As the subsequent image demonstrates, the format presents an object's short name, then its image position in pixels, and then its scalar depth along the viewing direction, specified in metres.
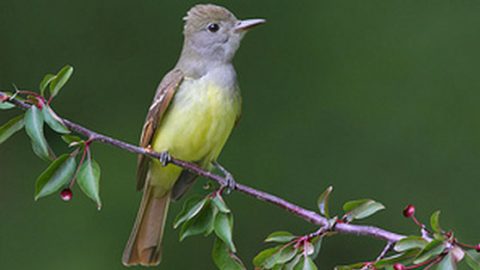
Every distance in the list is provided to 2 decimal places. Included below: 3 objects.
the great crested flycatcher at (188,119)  7.94
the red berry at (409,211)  5.71
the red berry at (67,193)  5.92
